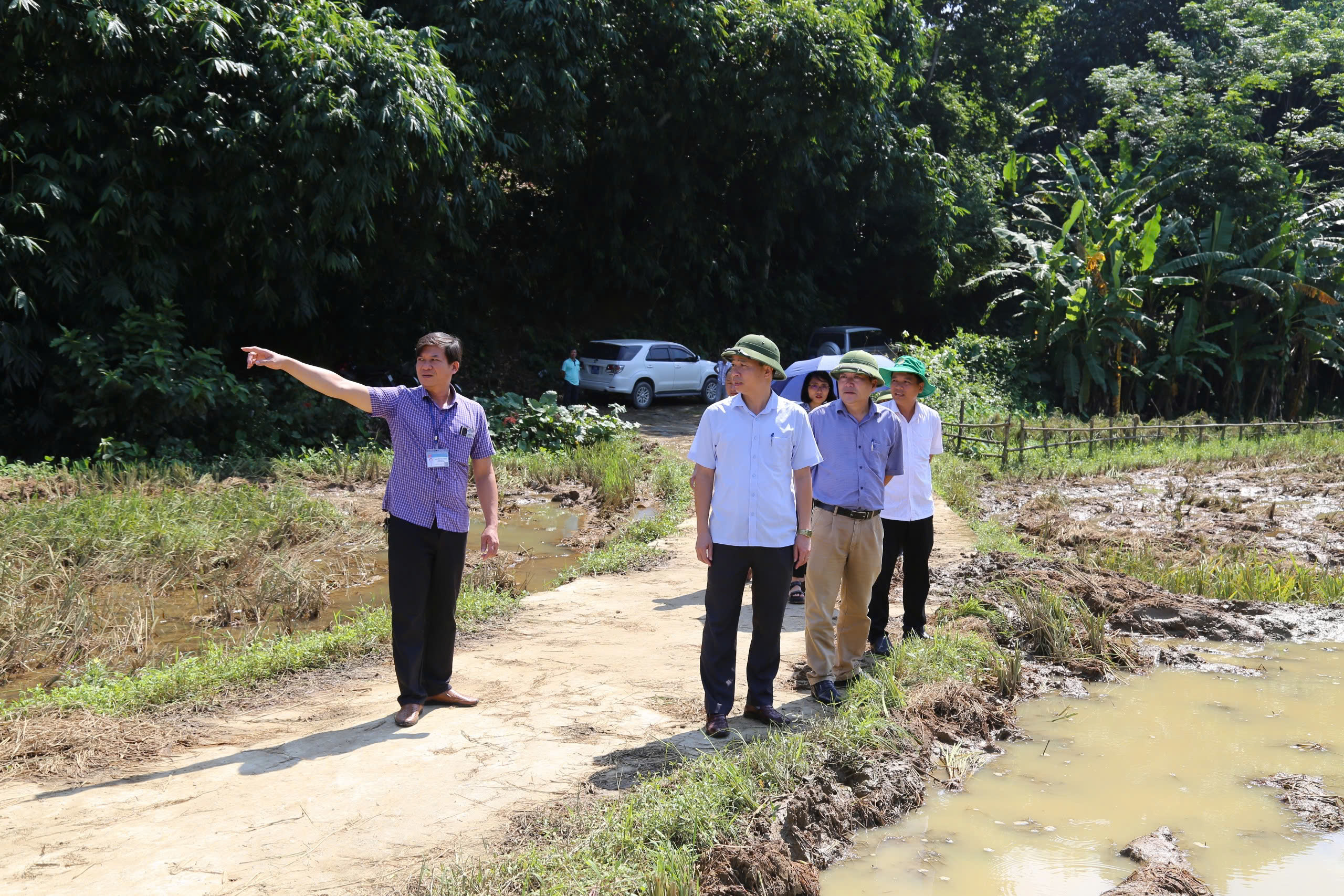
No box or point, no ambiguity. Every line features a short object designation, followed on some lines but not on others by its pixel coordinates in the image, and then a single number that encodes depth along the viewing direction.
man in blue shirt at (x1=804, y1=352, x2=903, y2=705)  5.72
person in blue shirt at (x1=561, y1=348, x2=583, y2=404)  20.66
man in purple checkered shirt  5.24
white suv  22.41
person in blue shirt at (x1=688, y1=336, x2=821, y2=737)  5.02
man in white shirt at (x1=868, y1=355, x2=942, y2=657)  6.35
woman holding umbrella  7.80
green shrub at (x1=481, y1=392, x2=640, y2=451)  16.52
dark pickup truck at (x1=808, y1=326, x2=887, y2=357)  24.81
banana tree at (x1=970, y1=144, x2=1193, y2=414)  21.58
